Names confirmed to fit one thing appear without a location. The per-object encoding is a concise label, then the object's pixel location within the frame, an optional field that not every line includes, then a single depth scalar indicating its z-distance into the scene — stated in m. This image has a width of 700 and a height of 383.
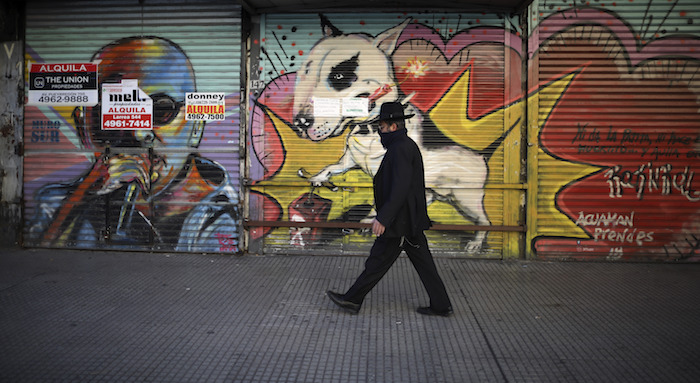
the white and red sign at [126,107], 7.23
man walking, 4.57
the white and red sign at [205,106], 7.12
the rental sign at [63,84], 7.31
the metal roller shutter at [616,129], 6.72
